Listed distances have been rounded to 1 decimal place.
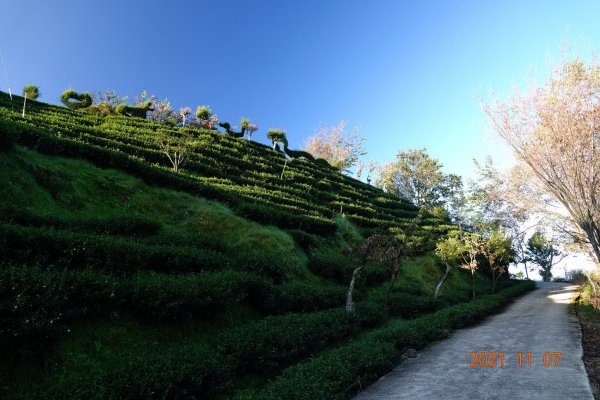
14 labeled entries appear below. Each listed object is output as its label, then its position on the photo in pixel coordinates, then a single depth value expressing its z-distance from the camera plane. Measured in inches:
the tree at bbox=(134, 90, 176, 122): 1787.6
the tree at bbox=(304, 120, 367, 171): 2363.4
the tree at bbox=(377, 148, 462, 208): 2144.4
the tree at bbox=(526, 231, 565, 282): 2583.7
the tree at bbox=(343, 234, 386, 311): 565.0
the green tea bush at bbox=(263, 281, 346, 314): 457.7
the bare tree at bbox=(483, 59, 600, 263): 438.0
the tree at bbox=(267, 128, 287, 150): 1673.2
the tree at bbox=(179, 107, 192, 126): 1708.2
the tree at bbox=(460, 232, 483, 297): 868.5
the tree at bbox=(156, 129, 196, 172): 888.9
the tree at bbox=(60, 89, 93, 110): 1350.9
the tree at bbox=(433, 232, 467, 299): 901.2
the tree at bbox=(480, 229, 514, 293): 970.7
